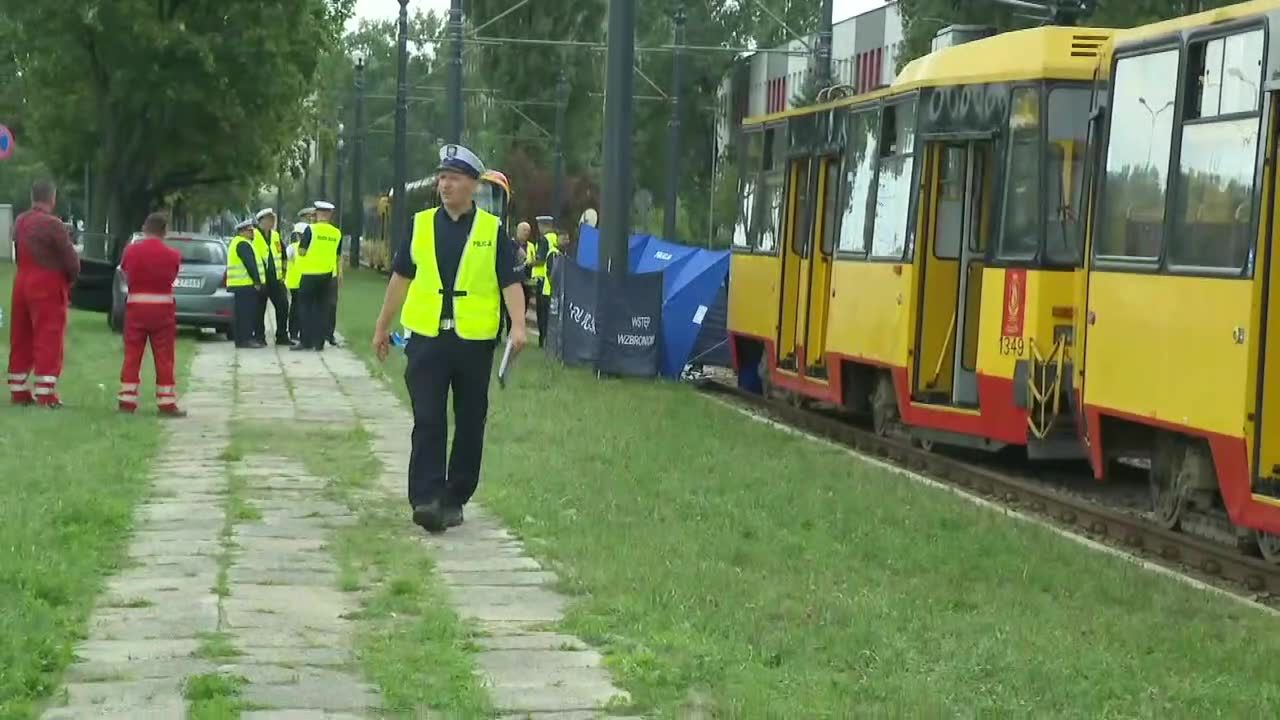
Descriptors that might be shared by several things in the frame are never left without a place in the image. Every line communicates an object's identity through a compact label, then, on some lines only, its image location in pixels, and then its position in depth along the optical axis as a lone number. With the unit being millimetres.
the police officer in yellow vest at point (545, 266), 30219
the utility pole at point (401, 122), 43959
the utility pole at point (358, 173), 60600
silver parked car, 31172
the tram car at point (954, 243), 15773
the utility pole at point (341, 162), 76388
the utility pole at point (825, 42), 34031
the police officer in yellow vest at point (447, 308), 11266
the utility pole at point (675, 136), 41469
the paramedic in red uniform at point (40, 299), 17625
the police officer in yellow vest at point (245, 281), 28672
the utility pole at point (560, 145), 46500
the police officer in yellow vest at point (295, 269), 28516
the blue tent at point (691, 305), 25391
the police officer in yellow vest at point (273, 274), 29672
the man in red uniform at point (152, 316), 17453
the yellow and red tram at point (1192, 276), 11258
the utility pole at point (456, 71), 35875
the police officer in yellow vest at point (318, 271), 28094
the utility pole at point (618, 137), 24609
